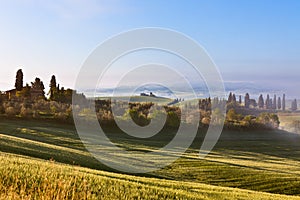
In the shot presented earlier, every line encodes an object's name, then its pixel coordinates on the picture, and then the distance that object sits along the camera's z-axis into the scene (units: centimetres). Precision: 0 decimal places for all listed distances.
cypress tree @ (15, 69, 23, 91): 9312
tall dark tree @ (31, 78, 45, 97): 9206
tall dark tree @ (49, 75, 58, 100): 9181
